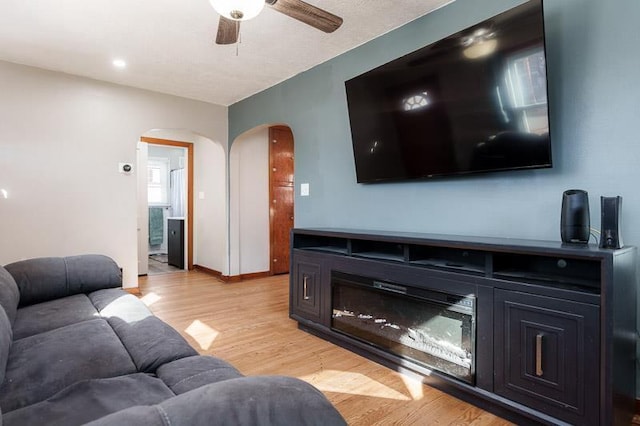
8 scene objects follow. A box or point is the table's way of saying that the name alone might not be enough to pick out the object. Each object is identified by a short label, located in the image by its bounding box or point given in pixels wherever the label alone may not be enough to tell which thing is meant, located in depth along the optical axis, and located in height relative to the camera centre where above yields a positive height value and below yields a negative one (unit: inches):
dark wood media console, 57.4 -21.4
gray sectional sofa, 24.3 -22.6
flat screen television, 74.0 +26.1
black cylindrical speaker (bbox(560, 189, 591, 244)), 66.3 -2.1
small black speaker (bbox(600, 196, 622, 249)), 61.3 -2.8
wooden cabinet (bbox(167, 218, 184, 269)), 241.6 -23.4
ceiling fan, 65.5 +43.3
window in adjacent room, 319.3 +26.9
